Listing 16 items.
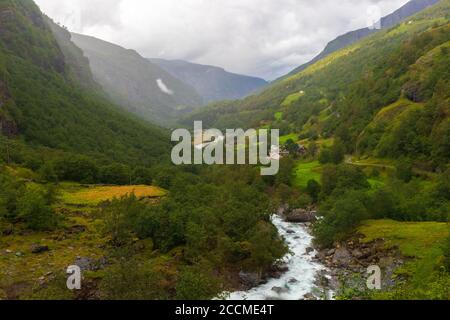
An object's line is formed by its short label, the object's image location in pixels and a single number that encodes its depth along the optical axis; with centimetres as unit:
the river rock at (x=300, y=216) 11215
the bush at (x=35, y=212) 7182
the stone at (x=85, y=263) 6024
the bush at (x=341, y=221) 8375
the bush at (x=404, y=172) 11512
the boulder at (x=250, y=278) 6636
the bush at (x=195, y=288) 4715
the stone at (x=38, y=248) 6406
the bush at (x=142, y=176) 12812
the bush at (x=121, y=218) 7075
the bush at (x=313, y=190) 12175
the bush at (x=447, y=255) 5612
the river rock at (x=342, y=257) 7538
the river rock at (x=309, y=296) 6014
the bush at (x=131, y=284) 4412
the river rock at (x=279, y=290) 6348
